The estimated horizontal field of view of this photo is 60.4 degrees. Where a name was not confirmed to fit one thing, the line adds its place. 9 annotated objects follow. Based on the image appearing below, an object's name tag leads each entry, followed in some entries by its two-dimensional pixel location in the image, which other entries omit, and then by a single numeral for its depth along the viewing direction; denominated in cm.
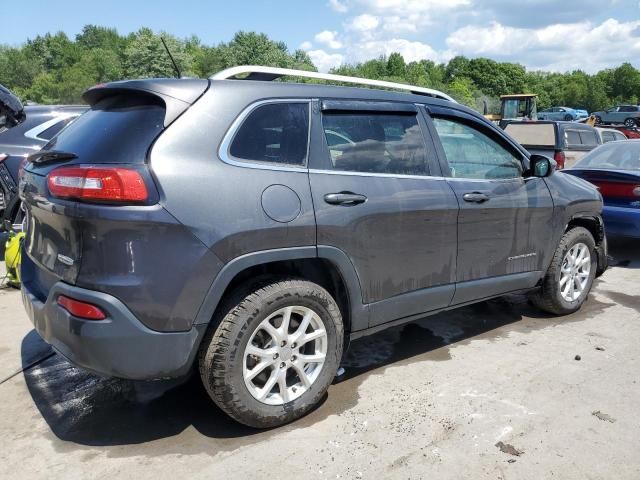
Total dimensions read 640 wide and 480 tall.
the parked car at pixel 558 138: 1135
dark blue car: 666
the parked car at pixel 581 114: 4725
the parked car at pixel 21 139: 624
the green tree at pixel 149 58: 7188
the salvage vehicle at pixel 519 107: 3209
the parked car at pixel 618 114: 3999
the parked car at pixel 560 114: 4500
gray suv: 254
